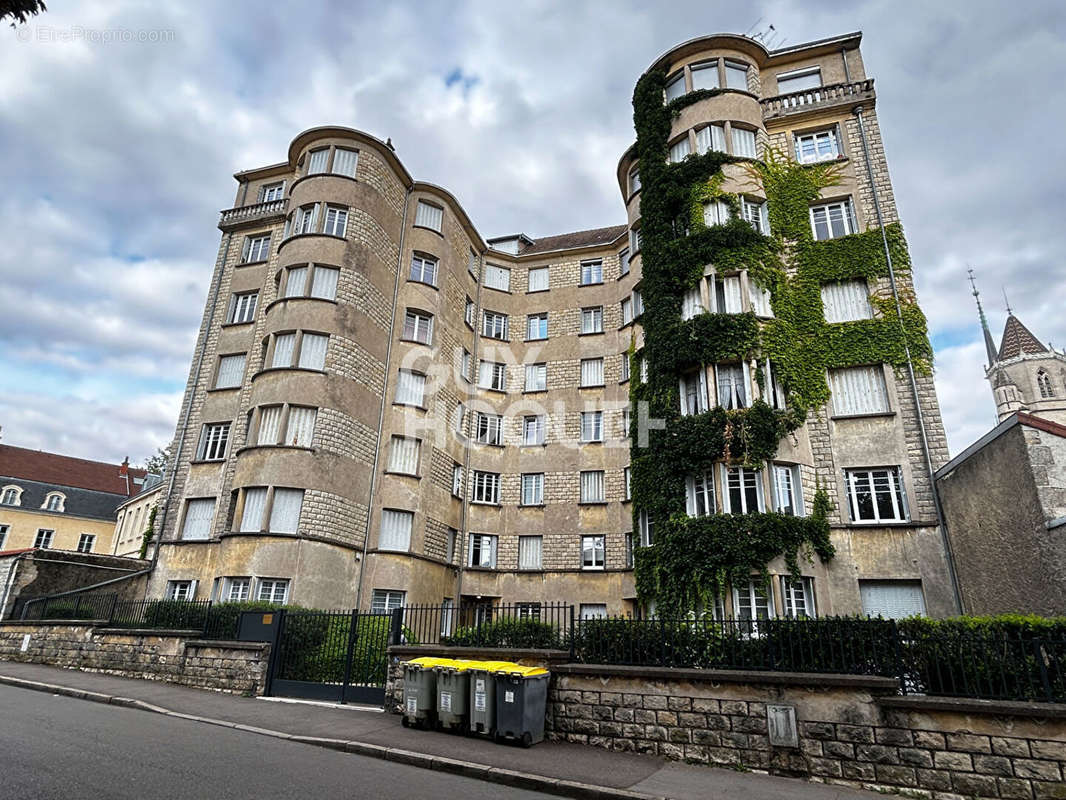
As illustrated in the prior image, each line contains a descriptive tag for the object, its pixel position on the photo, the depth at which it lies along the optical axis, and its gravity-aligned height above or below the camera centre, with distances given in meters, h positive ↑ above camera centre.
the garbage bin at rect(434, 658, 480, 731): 10.50 -1.01
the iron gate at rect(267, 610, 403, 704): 13.27 -0.57
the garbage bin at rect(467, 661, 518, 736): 10.11 -0.97
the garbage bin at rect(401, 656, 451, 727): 10.91 -1.04
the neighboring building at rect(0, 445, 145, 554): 47.78 +8.94
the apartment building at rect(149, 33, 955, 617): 18.44 +8.50
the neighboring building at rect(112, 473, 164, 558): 38.41 +6.64
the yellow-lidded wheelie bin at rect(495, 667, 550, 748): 9.82 -1.07
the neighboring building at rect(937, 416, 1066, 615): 12.64 +2.87
